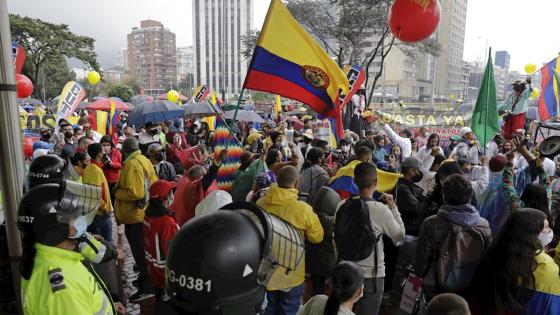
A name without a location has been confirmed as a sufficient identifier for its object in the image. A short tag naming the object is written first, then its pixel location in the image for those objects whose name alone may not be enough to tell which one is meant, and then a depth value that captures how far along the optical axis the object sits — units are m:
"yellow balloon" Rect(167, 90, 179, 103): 21.88
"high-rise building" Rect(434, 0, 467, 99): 81.10
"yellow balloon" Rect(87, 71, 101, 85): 23.14
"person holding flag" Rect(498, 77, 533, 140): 7.63
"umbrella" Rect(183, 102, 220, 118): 12.60
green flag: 6.08
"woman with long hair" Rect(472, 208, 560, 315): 2.50
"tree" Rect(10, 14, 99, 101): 32.16
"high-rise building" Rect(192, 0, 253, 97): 116.50
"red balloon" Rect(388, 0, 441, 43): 5.57
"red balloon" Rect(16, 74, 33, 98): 11.53
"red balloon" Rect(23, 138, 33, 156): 6.72
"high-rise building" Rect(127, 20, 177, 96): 141.62
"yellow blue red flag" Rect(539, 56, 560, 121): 9.29
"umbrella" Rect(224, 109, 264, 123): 12.54
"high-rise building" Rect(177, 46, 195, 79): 161.43
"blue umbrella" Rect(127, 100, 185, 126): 10.00
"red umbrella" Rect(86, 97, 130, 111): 13.50
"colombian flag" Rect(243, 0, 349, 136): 4.10
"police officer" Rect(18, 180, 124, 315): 1.88
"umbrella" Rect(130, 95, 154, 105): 25.83
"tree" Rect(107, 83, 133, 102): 51.52
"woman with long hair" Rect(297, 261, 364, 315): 2.16
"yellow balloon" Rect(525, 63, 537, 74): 19.70
